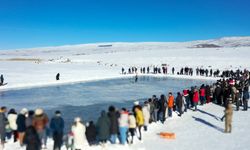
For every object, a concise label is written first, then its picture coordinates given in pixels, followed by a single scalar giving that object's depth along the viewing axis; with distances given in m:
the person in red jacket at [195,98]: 17.23
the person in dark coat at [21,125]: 10.68
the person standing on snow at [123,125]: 11.05
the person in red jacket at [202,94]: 18.75
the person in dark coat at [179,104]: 15.94
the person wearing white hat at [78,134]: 10.12
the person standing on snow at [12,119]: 11.28
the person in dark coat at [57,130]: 10.24
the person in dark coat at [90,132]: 10.53
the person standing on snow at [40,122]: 10.09
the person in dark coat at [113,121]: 10.95
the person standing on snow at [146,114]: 12.36
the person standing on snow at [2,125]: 10.80
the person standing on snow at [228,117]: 12.79
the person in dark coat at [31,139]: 8.78
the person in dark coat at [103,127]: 10.60
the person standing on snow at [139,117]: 11.90
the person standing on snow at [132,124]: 11.28
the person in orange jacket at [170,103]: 15.41
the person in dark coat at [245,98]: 16.88
